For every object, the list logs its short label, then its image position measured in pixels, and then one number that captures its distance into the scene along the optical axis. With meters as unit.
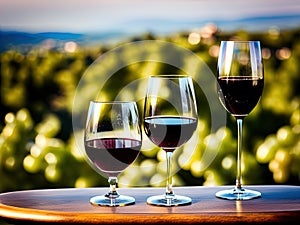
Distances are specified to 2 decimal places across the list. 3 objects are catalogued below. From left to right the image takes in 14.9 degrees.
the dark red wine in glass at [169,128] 1.73
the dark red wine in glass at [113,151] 1.72
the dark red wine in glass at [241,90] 1.77
